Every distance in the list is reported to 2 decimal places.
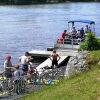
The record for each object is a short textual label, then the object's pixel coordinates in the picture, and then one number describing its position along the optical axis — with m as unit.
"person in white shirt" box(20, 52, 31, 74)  20.66
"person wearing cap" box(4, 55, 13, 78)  19.42
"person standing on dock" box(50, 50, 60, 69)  25.16
